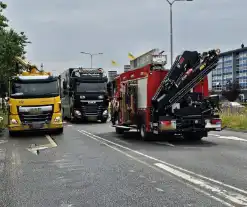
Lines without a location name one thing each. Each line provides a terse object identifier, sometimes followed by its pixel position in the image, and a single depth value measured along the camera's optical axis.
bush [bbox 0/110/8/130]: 22.67
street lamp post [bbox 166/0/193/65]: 32.64
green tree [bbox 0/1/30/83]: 20.47
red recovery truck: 14.55
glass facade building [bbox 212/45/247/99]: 138.84
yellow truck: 17.84
